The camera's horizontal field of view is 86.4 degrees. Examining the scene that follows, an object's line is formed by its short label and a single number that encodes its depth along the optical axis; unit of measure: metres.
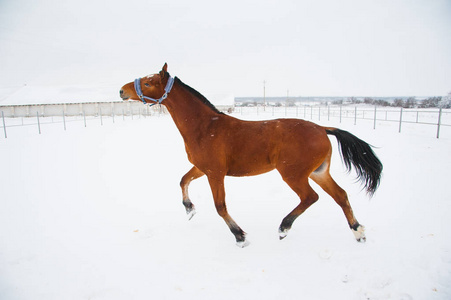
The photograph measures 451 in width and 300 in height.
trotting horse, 2.71
